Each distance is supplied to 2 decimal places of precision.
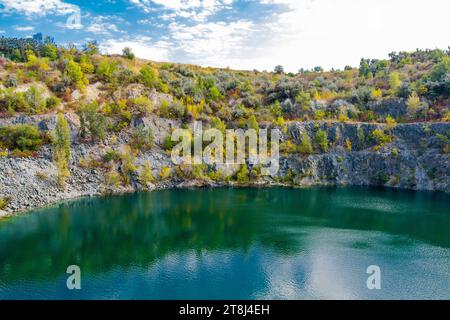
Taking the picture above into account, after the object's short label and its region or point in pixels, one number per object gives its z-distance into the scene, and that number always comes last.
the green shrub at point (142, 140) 74.01
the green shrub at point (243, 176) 74.00
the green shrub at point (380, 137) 77.00
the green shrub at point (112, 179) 65.19
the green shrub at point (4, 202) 49.67
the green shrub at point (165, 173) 71.39
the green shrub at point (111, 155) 68.06
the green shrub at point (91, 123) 69.55
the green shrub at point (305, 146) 78.62
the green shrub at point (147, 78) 88.81
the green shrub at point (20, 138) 60.68
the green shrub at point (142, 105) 79.88
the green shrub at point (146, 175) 68.75
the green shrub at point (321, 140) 79.10
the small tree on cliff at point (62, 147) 61.19
